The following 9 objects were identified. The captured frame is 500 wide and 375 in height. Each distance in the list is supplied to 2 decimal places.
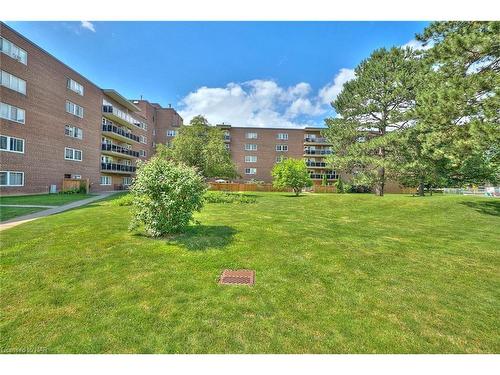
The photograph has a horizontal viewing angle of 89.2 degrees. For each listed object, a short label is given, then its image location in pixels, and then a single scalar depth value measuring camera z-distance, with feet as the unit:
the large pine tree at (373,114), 84.38
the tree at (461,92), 32.89
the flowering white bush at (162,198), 26.50
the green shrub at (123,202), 54.90
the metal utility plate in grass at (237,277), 17.97
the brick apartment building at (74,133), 72.43
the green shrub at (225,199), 67.77
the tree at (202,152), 91.04
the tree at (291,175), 103.83
